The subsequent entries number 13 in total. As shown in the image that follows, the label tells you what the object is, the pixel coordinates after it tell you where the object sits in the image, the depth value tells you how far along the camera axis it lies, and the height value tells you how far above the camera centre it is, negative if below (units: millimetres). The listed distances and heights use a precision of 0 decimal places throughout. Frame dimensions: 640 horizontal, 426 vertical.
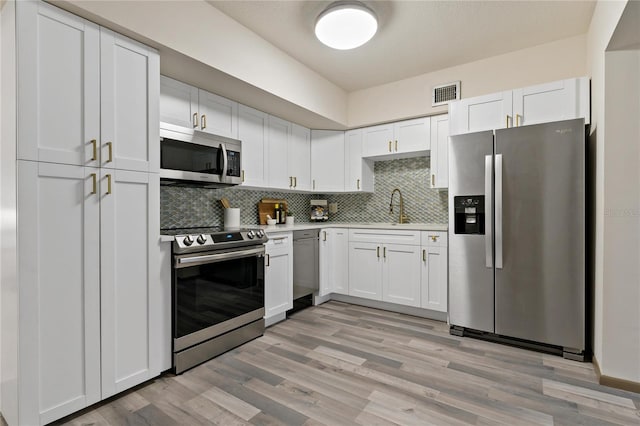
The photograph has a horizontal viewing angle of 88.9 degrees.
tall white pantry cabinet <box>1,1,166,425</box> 1594 -4
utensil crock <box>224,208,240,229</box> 3268 -51
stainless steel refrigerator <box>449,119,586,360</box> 2469 -194
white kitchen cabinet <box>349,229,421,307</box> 3424 -594
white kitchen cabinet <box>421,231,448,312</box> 3248 -598
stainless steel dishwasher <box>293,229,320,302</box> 3521 -574
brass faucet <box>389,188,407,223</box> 4066 -42
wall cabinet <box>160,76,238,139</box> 2598 +894
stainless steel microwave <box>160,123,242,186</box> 2439 +447
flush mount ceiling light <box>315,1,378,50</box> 2348 +1407
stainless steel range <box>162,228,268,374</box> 2242 -613
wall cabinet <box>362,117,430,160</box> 3697 +861
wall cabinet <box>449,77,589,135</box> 2662 +923
